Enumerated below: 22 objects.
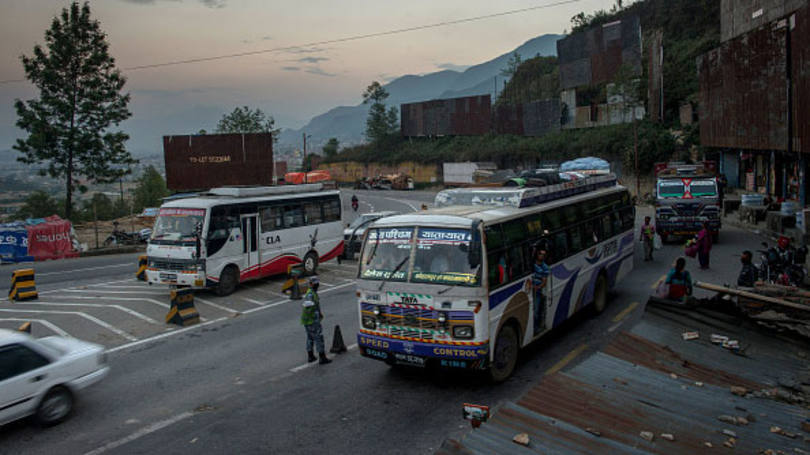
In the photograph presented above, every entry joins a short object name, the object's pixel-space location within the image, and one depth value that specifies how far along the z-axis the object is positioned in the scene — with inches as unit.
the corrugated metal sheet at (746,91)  1015.0
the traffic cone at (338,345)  450.6
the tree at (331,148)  3949.3
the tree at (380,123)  3521.2
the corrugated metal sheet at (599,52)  2159.2
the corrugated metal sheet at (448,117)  2918.3
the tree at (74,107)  1489.9
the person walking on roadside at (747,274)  473.1
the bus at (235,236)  647.1
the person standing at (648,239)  823.1
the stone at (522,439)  188.4
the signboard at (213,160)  1808.6
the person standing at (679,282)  422.0
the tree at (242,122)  2930.6
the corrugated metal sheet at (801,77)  868.0
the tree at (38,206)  2391.7
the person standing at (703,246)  710.5
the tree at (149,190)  3193.9
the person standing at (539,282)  403.9
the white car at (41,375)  313.1
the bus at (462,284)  337.1
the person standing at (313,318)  419.2
